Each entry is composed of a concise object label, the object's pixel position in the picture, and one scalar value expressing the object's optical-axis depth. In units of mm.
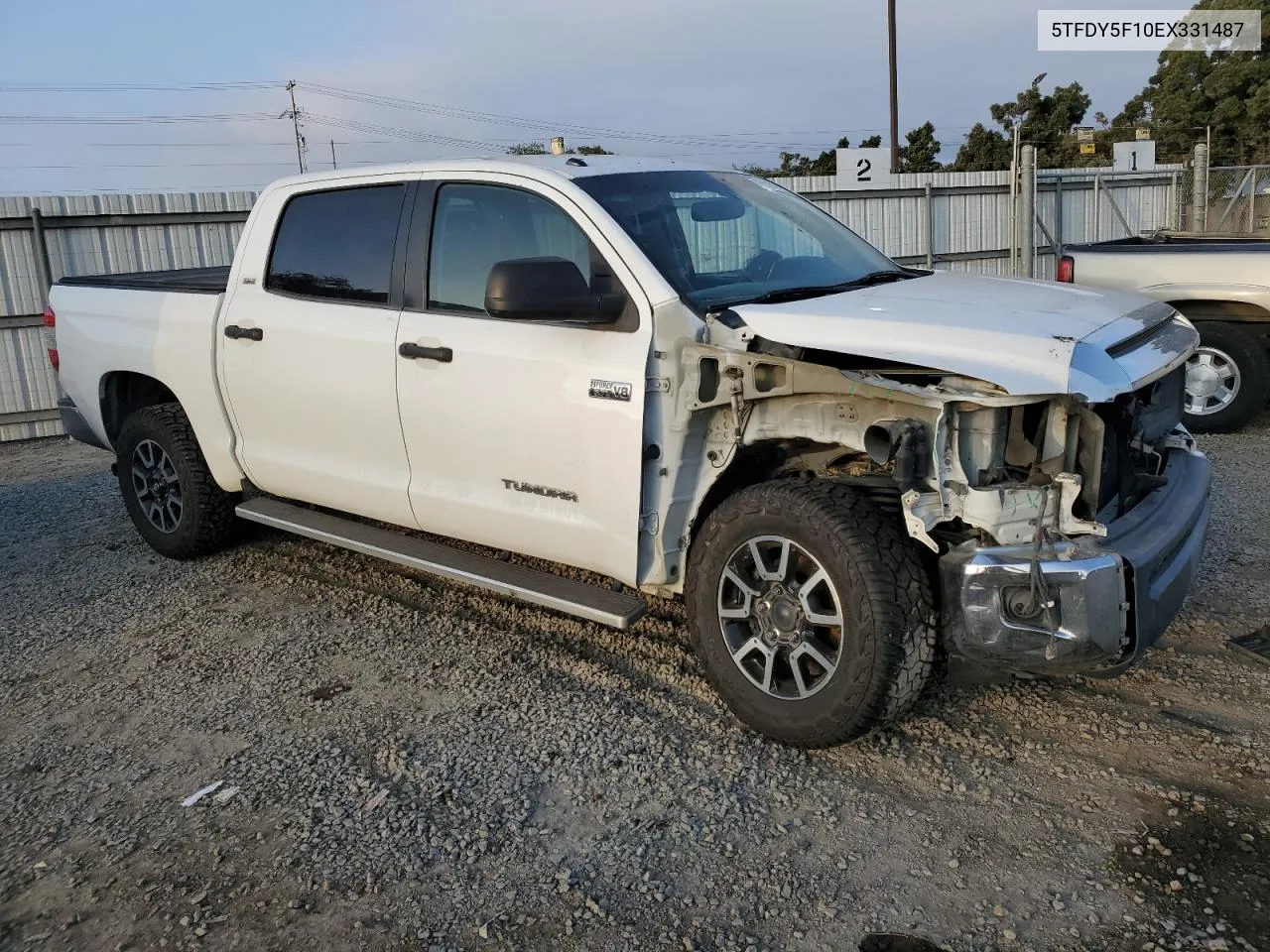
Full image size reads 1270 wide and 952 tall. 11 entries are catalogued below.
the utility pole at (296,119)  54941
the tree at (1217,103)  34562
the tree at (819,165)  32094
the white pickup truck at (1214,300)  7848
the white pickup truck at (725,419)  3197
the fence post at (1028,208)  15297
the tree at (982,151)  36625
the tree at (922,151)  35312
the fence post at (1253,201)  14239
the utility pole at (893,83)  26609
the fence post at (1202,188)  15930
